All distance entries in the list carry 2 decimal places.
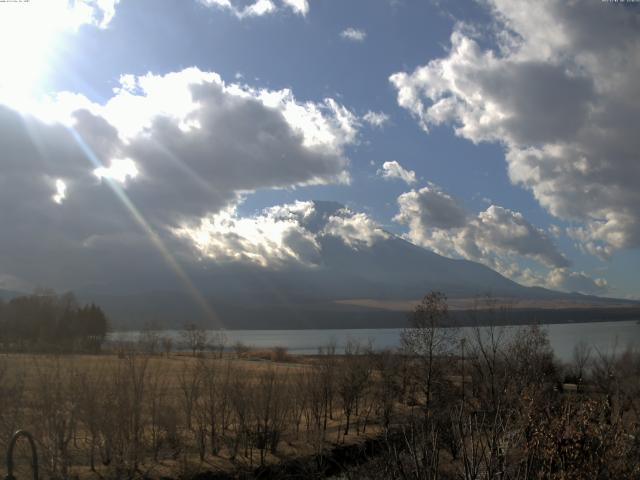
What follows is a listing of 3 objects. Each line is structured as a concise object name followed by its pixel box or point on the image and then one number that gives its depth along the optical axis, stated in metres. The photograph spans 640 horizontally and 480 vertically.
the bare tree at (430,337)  43.59
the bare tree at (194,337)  122.69
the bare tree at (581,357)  63.41
